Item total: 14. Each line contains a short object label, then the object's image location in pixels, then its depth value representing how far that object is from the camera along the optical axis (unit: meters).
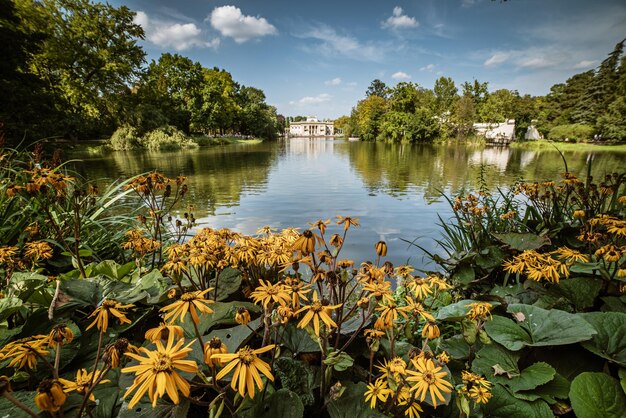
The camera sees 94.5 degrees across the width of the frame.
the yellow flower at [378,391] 0.95
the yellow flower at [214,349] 0.79
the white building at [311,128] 122.47
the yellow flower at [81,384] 0.82
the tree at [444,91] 57.50
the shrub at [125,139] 25.42
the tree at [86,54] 20.77
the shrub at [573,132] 36.09
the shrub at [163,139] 26.31
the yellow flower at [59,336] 0.84
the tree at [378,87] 84.64
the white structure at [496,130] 49.33
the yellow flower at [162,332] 0.76
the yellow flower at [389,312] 0.98
